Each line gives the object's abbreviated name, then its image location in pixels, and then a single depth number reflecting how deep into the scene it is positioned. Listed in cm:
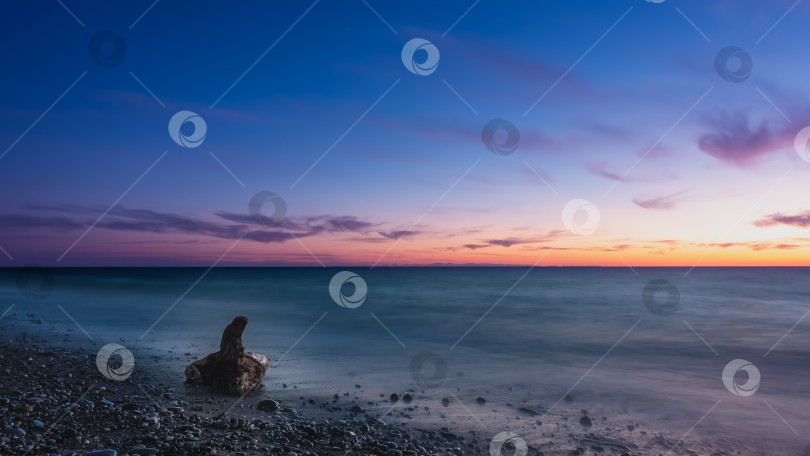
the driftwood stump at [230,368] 978
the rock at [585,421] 910
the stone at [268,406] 879
